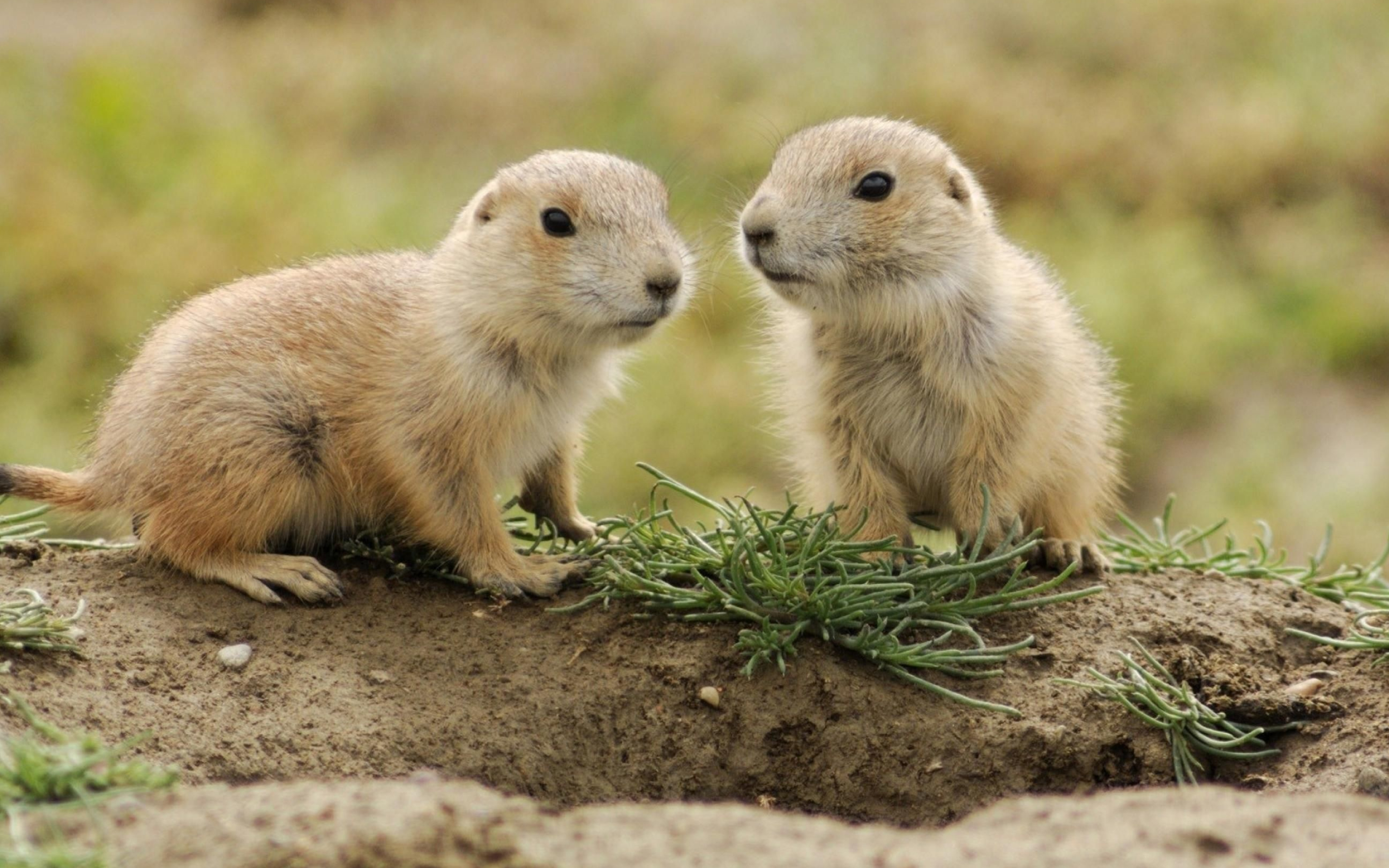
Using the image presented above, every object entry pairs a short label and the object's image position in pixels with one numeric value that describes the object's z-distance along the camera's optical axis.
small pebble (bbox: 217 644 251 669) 9.88
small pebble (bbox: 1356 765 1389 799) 8.97
